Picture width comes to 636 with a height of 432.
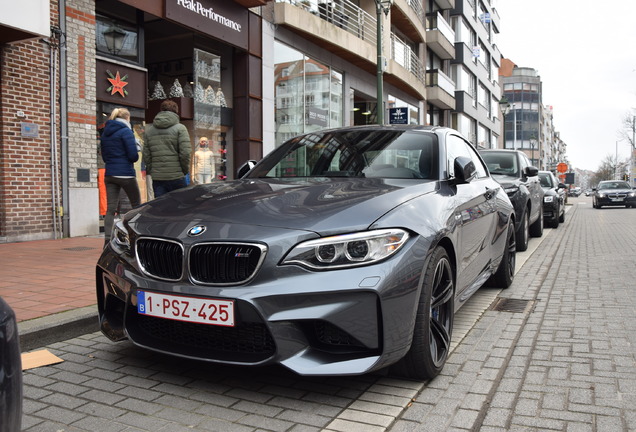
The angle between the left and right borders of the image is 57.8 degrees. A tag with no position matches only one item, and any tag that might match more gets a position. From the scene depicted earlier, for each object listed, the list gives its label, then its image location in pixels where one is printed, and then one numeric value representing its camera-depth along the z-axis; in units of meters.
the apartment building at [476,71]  35.16
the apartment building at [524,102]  104.12
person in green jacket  6.87
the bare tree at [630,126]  62.84
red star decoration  10.63
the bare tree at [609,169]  99.31
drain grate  5.12
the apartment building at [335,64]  15.16
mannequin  13.46
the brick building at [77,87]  8.95
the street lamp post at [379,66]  13.26
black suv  9.17
